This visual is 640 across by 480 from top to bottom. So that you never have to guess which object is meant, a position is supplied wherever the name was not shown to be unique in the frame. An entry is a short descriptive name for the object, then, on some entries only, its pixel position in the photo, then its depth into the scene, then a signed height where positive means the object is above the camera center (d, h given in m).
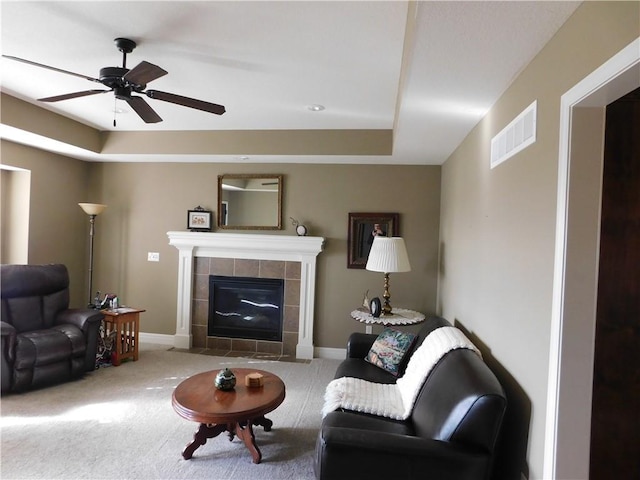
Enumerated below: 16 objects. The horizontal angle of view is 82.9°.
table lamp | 3.55 -0.15
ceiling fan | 2.05 +0.88
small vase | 2.46 -1.00
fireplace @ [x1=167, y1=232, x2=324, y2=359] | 4.41 -0.45
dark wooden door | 1.36 -0.08
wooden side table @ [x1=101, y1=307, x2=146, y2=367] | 3.91 -1.12
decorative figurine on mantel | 4.36 +0.09
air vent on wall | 1.67 +0.57
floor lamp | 4.27 +0.09
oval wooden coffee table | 2.16 -1.06
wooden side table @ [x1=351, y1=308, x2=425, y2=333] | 3.44 -0.75
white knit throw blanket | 2.19 -0.99
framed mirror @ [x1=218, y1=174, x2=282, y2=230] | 4.54 +0.43
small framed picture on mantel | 4.62 +0.17
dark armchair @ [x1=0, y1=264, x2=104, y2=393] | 3.10 -0.98
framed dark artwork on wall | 4.34 +0.11
